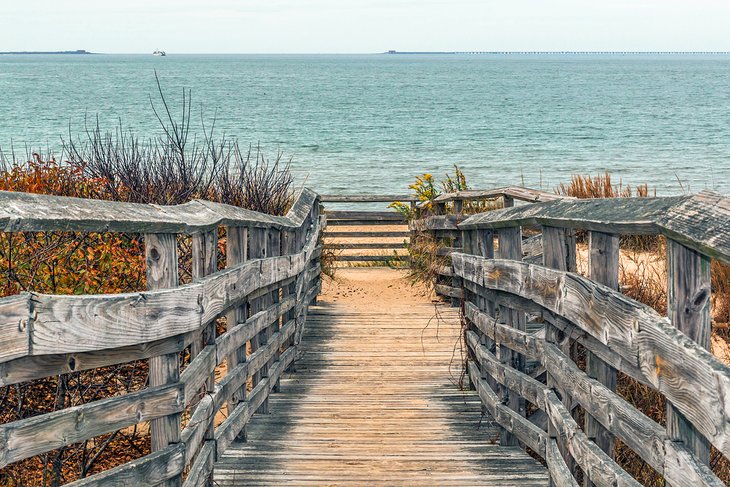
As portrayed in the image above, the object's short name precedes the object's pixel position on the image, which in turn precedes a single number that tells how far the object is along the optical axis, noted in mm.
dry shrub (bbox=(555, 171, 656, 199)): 14478
